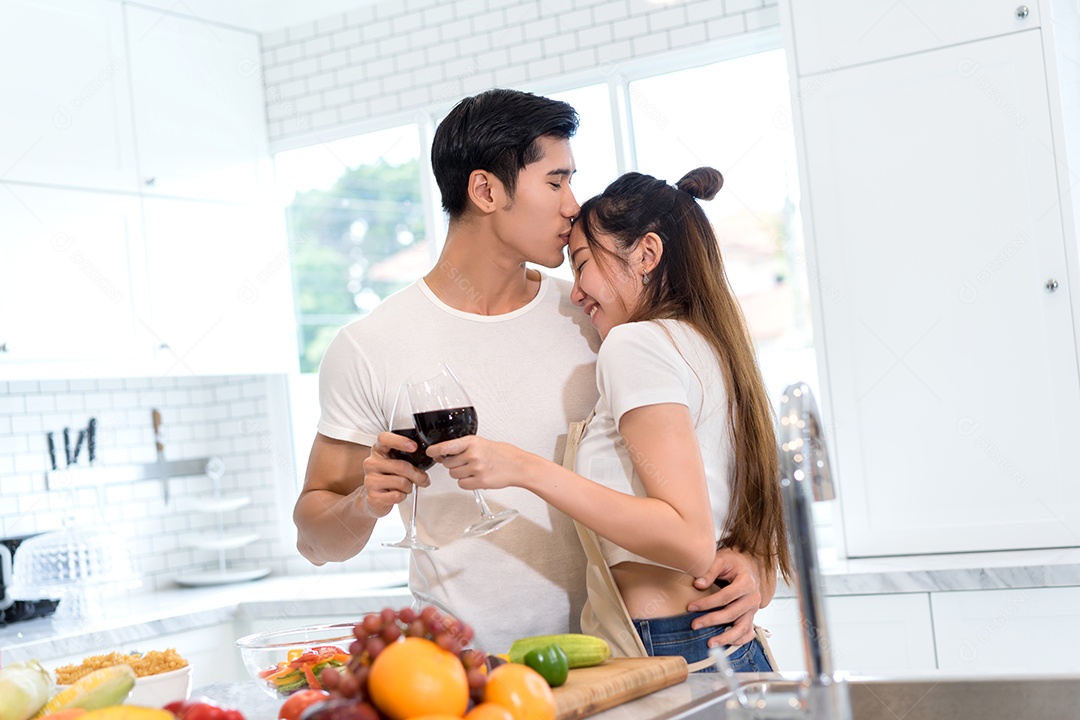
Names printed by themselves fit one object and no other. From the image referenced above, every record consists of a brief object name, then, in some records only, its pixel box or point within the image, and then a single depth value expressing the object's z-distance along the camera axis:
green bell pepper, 1.38
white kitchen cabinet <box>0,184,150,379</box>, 3.43
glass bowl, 1.50
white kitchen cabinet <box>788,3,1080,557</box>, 2.99
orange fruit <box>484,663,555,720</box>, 1.18
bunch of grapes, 1.14
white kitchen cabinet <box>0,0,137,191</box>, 3.49
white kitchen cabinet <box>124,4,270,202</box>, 3.93
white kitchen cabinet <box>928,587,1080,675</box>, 2.82
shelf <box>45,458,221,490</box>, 3.91
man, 1.97
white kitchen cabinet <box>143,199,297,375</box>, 3.89
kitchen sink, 1.31
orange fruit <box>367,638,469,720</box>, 1.10
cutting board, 1.32
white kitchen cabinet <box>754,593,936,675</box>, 2.95
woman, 1.53
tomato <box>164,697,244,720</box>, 1.16
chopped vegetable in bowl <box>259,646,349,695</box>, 1.49
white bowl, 1.39
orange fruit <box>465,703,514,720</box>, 1.12
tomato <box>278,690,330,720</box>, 1.24
